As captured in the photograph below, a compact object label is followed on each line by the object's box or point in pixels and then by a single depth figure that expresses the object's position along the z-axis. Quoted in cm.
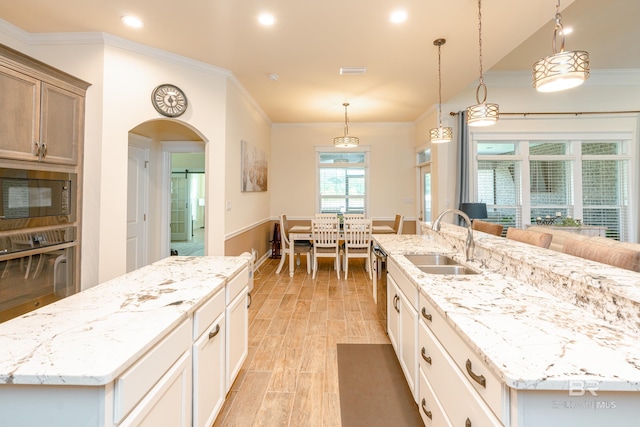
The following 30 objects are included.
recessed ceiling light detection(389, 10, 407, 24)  264
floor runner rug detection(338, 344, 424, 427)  181
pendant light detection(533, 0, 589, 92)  143
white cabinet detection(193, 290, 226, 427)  134
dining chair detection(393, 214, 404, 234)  531
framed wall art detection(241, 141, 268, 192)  459
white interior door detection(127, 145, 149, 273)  417
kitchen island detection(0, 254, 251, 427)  80
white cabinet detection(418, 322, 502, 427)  95
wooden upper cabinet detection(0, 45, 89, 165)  216
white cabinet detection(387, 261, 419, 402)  172
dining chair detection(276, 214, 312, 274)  514
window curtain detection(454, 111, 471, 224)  505
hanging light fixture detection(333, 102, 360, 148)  515
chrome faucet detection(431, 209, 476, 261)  215
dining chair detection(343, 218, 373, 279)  492
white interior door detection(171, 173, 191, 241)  891
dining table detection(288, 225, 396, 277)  503
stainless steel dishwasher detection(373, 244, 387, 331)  278
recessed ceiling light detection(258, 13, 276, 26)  267
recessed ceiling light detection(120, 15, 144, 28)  269
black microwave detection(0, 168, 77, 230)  217
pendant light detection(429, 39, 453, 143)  317
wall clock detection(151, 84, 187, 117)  328
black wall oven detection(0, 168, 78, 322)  216
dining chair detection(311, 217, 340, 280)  491
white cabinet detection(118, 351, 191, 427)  93
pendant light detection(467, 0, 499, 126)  220
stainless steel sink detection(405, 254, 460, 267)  248
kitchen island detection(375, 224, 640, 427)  77
